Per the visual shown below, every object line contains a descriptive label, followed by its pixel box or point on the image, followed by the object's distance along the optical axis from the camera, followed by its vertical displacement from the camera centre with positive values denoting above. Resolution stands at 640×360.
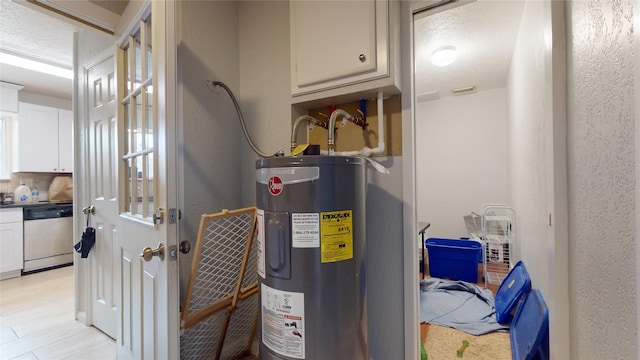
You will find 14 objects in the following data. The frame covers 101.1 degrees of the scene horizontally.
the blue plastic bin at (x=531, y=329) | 1.41 -0.90
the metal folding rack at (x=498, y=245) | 2.92 -0.76
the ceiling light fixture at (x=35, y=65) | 2.73 +1.35
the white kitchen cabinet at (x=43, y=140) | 3.58 +0.65
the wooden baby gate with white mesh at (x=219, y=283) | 1.36 -0.57
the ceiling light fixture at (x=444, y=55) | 2.54 +1.23
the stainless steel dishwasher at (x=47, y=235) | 3.43 -0.68
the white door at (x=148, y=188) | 1.07 -0.02
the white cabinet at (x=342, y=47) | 1.17 +0.63
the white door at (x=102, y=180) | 1.97 +0.04
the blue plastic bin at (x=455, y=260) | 2.96 -0.93
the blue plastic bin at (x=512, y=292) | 1.97 -0.92
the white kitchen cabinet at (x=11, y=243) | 3.20 -0.70
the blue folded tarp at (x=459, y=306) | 2.11 -1.16
